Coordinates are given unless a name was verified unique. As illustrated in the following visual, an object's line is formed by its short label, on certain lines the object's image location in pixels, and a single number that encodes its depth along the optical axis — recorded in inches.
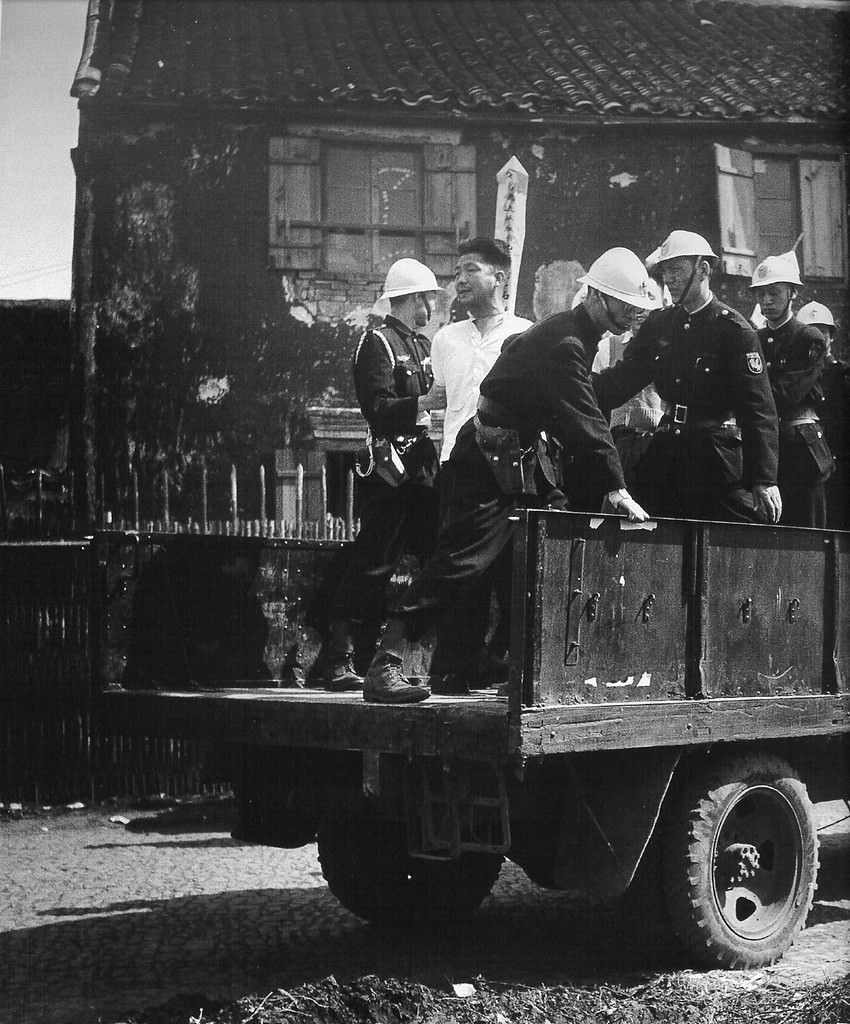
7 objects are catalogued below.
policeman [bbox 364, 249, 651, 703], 197.0
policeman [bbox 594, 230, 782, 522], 226.5
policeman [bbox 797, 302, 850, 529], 311.3
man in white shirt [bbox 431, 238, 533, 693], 227.3
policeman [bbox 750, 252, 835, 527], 286.2
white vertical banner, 494.9
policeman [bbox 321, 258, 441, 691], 227.1
